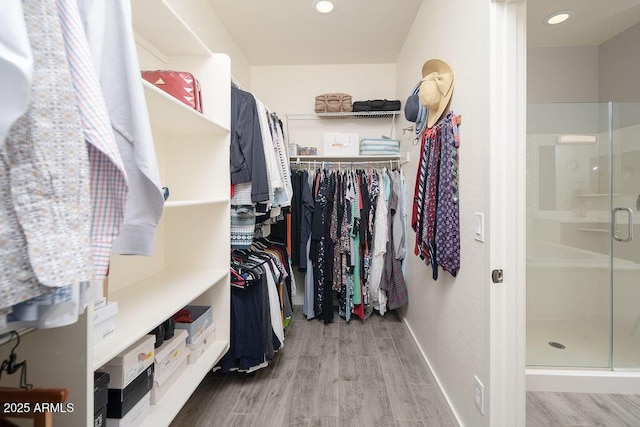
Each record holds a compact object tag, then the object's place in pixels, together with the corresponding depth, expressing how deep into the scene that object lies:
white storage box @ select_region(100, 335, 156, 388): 0.88
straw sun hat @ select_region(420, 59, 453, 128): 1.40
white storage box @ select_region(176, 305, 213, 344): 1.26
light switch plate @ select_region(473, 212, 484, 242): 1.09
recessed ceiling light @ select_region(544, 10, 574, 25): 1.94
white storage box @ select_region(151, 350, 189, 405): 1.05
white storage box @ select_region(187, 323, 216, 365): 1.29
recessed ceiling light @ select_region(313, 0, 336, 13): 1.88
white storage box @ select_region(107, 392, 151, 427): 0.87
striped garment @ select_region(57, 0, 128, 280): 0.44
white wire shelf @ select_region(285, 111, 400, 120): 2.59
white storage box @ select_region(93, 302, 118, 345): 0.77
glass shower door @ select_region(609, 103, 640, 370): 2.02
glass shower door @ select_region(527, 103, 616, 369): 2.19
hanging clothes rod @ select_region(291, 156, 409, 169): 2.61
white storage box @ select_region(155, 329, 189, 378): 1.06
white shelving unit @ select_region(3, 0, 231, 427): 0.99
